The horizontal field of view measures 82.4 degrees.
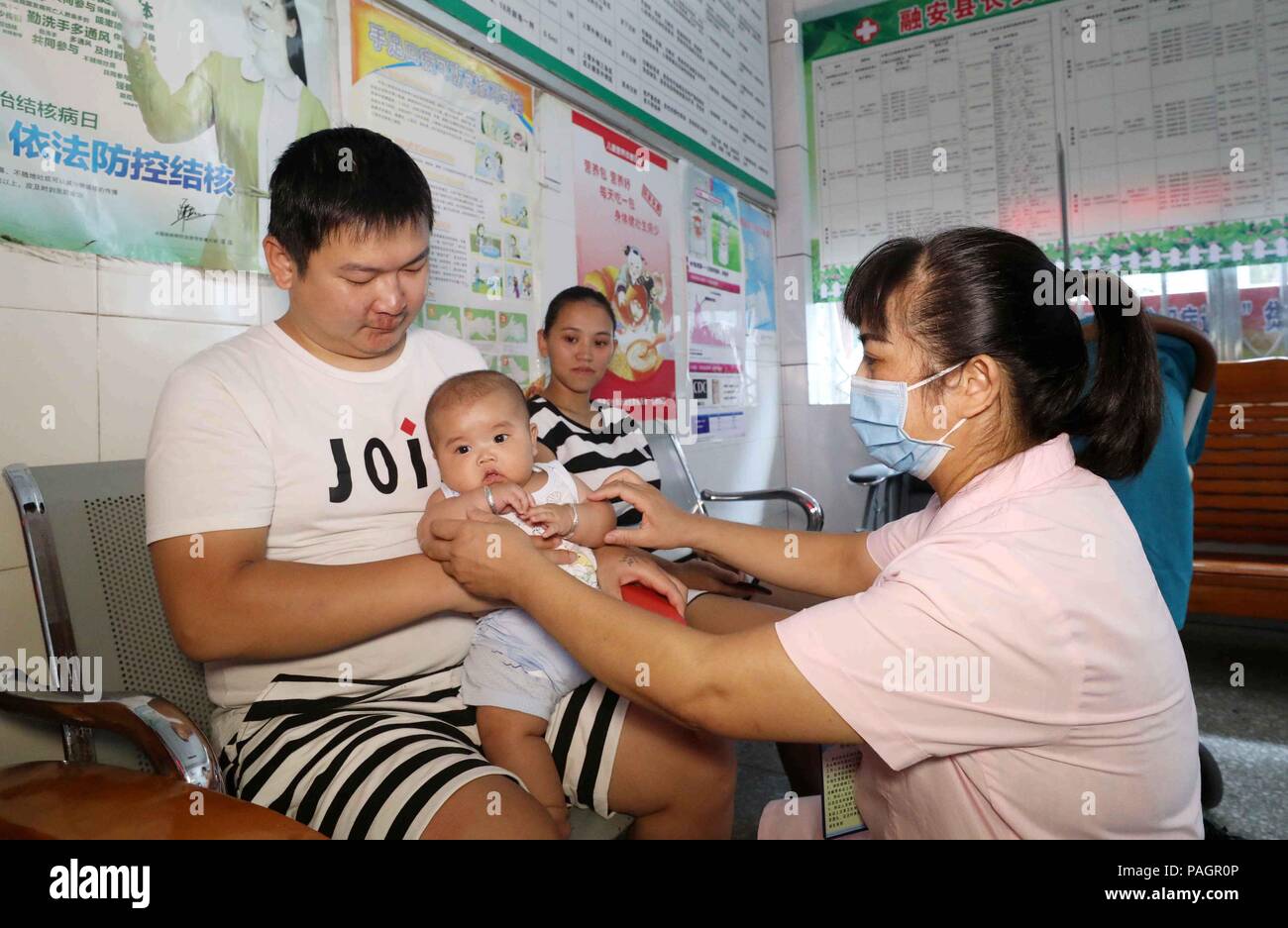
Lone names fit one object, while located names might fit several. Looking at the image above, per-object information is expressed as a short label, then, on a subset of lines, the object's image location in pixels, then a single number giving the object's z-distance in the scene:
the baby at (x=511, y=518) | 1.11
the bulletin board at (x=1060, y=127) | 3.57
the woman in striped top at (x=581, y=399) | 2.26
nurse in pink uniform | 0.77
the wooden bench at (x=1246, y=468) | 3.09
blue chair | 1.59
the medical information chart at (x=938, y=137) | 4.04
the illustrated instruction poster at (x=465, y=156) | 1.92
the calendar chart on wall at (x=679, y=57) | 2.59
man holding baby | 0.96
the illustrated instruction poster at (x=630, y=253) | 2.81
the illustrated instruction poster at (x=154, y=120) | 1.25
